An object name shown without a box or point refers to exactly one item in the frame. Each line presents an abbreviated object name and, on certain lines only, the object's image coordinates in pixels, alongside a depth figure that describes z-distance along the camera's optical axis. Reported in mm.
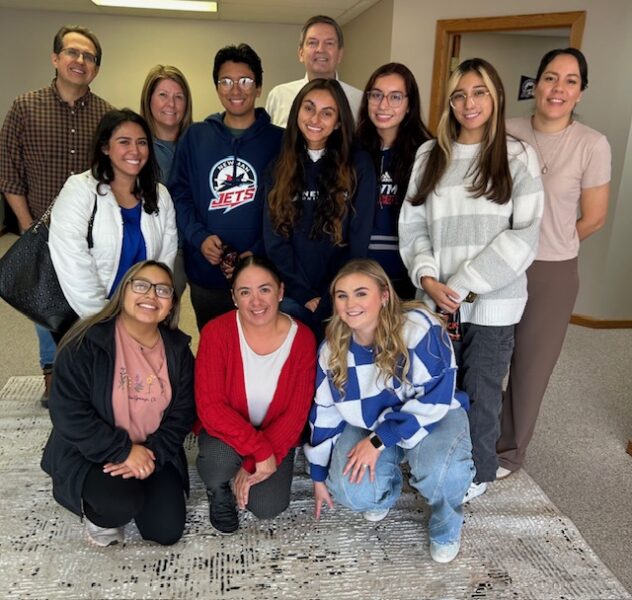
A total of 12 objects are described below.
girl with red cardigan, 1839
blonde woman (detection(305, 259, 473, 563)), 1750
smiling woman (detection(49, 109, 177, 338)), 1957
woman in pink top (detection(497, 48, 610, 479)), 1915
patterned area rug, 1637
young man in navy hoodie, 2152
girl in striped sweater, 1792
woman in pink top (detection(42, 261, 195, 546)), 1710
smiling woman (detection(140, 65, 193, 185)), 2455
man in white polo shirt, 2434
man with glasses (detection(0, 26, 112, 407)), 2457
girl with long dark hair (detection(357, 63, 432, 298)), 1959
